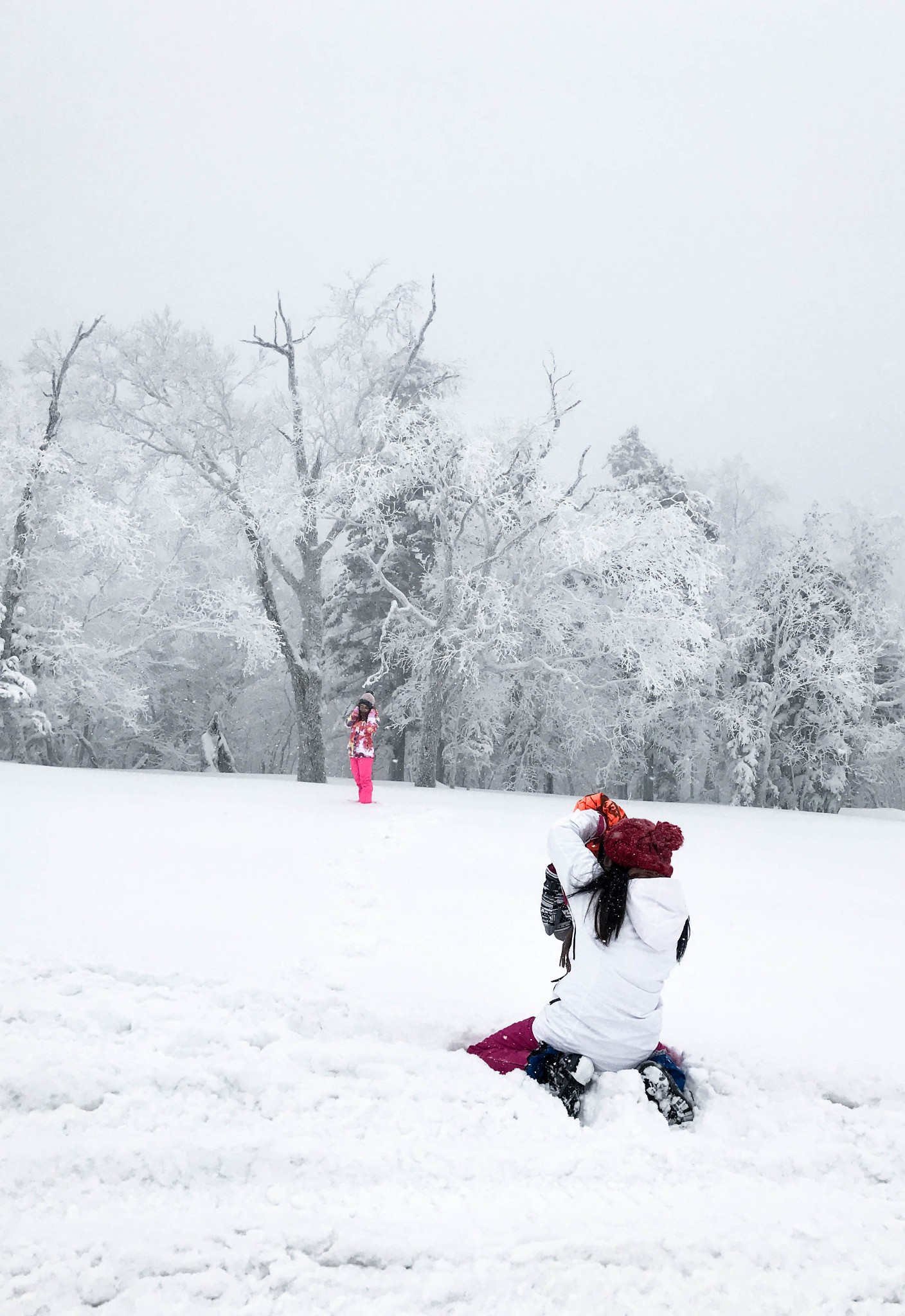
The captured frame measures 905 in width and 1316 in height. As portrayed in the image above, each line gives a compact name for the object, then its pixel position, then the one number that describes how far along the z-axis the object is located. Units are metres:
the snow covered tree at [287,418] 17.50
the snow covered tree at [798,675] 24.05
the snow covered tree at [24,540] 17.34
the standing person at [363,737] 13.33
